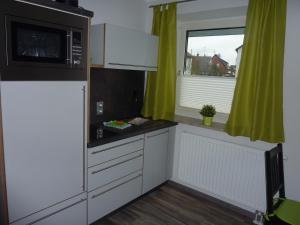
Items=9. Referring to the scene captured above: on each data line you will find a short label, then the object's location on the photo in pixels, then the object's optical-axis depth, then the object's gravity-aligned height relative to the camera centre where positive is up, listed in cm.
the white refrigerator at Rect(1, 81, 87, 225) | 152 -56
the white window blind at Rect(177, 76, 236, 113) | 290 -19
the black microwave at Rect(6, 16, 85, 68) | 144 +17
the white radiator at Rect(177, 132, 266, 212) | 250 -105
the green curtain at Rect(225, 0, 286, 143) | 216 +5
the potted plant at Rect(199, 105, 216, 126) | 282 -44
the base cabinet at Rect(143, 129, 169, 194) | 272 -102
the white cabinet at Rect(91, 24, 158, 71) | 223 +26
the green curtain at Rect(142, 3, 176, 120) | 289 +7
